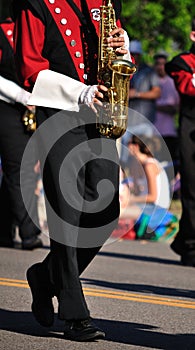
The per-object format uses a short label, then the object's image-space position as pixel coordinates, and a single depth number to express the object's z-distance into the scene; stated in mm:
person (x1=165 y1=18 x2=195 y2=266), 18989
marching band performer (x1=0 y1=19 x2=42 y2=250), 18870
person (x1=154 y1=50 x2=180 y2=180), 29968
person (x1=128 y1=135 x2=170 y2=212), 25090
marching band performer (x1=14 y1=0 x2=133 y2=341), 11516
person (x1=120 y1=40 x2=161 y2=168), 30207
